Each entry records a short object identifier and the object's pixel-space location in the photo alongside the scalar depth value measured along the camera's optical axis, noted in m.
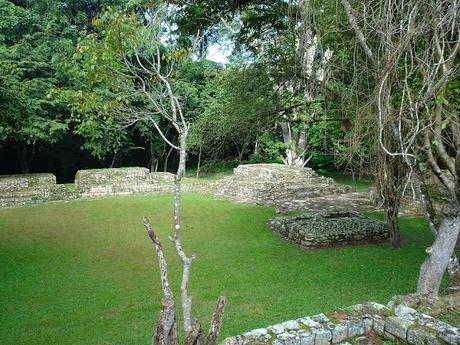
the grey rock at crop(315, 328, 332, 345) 3.69
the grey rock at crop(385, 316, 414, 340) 3.72
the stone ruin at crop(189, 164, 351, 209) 18.02
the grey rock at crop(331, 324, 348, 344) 3.77
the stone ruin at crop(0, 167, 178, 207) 17.69
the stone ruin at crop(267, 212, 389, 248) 10.46
